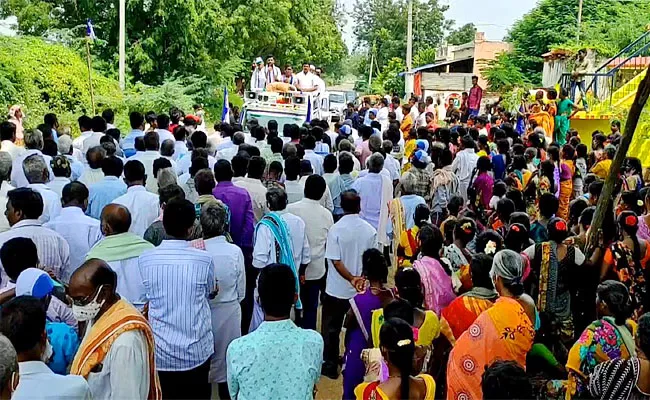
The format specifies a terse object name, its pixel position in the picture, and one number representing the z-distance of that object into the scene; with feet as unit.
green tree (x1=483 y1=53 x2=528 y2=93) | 110.42
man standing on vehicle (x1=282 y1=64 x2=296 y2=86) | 59.47
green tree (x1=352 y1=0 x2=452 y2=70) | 201.36
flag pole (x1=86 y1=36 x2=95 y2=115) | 55.31
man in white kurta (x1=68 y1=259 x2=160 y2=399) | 10.68
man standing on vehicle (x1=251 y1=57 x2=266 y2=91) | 59.06
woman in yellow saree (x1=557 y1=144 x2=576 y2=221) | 29.37
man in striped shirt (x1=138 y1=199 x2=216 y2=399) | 14.29
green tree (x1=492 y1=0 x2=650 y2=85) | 105.40
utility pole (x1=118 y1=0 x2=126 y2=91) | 71.51
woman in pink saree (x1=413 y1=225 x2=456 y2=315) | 16.51
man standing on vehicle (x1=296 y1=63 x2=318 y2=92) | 58.80
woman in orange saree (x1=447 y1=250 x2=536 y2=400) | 13.44
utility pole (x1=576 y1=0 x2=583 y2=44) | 104.29
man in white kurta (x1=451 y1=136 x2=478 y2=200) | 32.07
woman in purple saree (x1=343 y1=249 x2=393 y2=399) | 15.42
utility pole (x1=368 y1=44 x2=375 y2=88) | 185.08
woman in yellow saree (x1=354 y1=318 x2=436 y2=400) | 11.23
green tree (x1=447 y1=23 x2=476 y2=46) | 233.14
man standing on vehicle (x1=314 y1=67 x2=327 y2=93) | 59.21
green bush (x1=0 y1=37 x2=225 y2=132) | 55.98
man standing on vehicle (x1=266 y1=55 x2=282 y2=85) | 59.41
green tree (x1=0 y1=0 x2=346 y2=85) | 78.89
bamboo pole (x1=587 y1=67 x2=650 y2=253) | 19.71
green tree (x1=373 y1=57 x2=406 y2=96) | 139.74
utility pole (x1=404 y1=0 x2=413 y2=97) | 114.99
